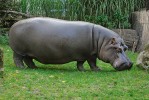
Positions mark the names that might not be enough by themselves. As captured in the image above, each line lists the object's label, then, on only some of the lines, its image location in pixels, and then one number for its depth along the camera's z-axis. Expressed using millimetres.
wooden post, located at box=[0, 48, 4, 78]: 8431
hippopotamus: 9746
